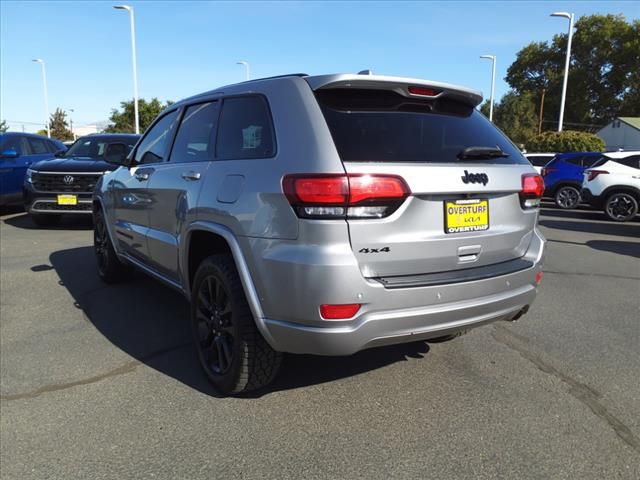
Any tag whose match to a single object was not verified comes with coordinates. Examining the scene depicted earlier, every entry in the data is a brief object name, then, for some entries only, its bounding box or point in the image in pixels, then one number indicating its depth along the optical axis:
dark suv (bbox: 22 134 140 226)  8.89
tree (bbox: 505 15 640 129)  56.12
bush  30.78
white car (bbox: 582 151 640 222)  11.77
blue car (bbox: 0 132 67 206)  10.34
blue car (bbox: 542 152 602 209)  14.27
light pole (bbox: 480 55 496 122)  35.44
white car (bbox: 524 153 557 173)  17.03
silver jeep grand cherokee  2.43
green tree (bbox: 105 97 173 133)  48.52
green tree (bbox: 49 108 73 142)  62.41
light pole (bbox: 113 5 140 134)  27.81
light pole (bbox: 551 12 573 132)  24.09
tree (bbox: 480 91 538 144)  52.66
